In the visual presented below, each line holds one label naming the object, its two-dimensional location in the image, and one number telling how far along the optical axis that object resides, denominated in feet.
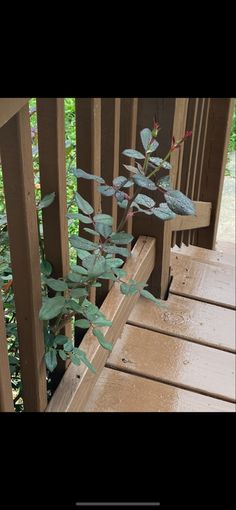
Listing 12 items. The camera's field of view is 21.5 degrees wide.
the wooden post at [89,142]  4.25
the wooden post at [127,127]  5.27
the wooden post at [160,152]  5.64
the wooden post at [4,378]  3.38
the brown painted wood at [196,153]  7.39
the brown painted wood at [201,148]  7.91
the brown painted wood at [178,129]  5.74
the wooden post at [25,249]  3.25
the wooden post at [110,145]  4.79
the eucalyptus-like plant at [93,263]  3.91
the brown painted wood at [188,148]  7.02
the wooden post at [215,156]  8.25
